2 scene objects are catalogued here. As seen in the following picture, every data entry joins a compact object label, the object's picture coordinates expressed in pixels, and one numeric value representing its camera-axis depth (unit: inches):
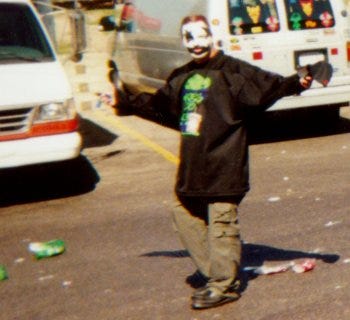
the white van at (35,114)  502.7
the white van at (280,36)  640.9
